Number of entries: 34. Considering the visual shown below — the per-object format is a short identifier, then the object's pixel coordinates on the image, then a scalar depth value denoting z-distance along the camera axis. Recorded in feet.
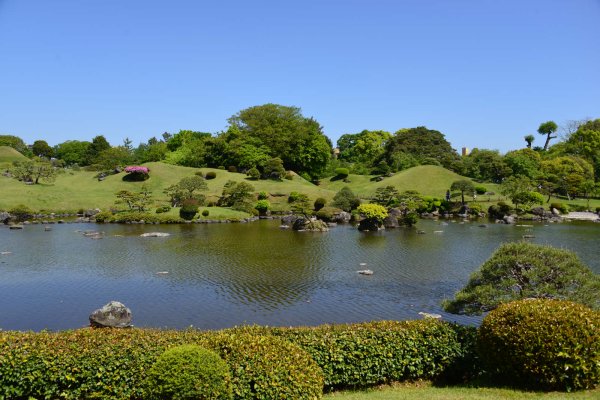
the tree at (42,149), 444.96
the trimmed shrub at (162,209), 200.36
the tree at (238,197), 218.38
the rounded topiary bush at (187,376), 30.19
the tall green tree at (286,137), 319.37
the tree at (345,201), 224.53
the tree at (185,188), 221.25
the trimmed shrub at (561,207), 224.33
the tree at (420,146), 367.78
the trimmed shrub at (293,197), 237.61
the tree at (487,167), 283.38
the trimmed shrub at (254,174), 279.28
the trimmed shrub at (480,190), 256.09
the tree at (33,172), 244.01
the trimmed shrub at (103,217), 192.54
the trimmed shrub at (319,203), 222.69
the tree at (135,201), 206.80
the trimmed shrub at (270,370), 33.14
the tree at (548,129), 433.48
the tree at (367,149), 427.33
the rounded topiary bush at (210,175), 277.64
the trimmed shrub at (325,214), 199.00
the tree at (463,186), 236.43
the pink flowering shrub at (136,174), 262.88
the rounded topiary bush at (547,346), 35.14
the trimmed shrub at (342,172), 334.03
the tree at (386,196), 227.61
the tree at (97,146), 383.04
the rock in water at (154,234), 149.07
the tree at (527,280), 49.96
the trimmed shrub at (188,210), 194.28
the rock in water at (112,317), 60.72
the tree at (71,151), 437.17
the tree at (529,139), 433.56
